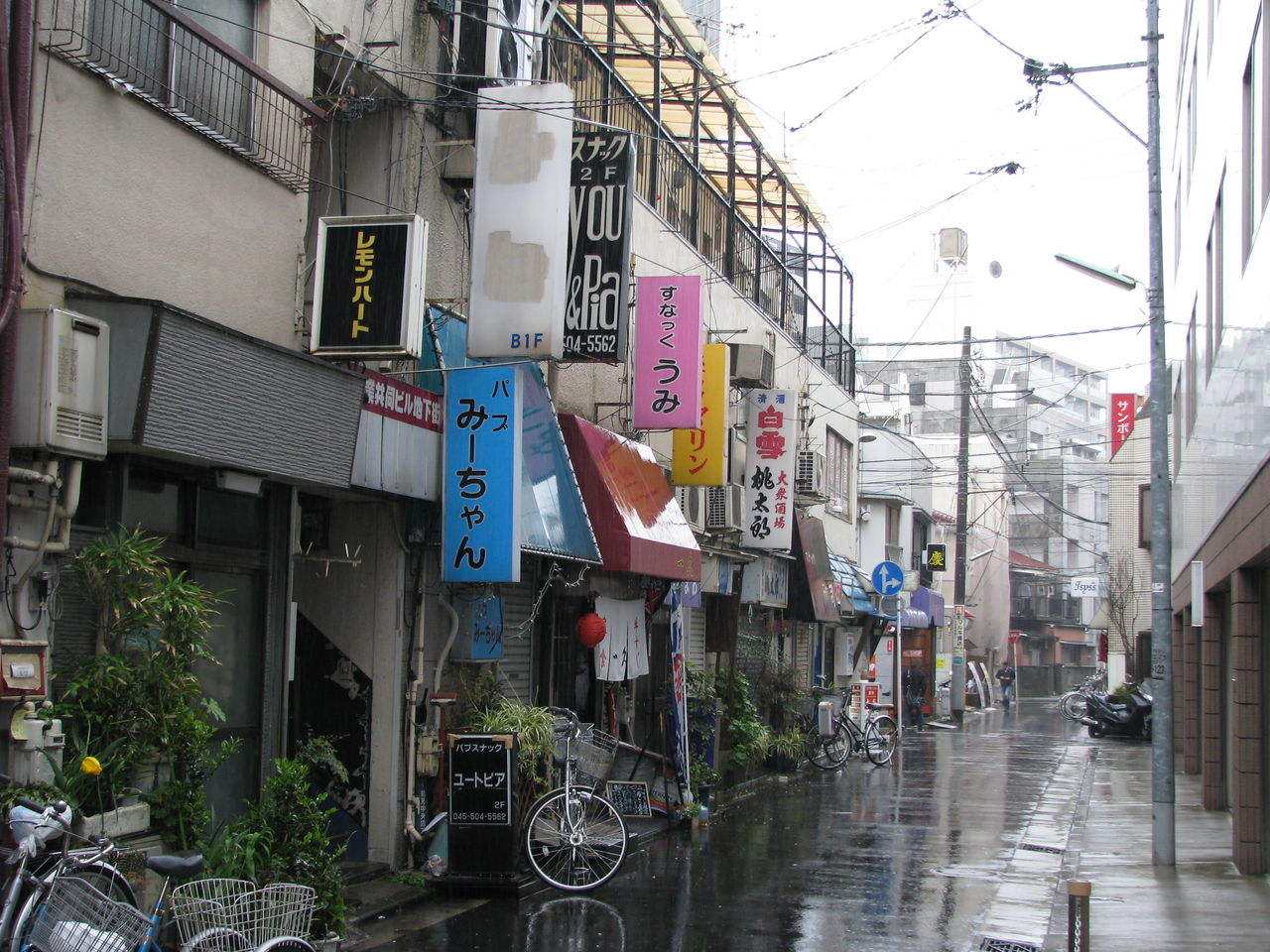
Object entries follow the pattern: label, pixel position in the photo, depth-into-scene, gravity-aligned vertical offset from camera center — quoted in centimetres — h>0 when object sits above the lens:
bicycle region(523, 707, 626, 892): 1093 -216
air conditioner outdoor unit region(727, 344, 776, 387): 2009 +370
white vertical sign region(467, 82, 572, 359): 1104 +318
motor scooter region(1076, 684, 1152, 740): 3428 -301
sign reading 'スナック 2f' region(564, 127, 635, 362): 1300 +360
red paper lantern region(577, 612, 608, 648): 1366 -41
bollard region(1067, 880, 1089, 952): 723 -178
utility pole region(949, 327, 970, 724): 3759 +183
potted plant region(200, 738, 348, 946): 784 -166
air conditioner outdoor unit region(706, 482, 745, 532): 1908 +128
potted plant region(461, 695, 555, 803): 1123 -127
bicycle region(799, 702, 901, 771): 2359 -271
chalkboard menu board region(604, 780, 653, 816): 1377 -225
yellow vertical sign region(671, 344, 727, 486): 1775 +207
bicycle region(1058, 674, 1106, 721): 4241 -337
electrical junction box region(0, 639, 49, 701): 678 -51
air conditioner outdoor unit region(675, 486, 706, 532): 1880 +134
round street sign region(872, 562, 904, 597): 2777 +45
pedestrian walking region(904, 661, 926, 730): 3678 -285
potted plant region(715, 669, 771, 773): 1922 -199
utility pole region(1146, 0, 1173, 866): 1365 +91
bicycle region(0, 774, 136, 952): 581 -140
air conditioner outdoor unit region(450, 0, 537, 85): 1173 +516
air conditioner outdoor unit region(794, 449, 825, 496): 2455 +241
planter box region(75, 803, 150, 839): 711 -140
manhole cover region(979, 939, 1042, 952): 957 -261
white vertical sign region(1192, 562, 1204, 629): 1532 +19
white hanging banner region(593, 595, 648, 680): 1444 -60
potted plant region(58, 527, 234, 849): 739 -63
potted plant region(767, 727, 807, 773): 2175 -267
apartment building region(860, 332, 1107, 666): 6988 +831
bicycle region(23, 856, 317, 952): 579 -167
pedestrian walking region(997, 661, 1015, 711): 5091 -329
